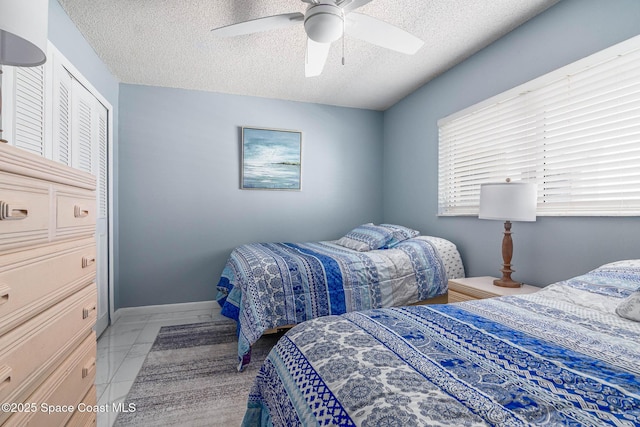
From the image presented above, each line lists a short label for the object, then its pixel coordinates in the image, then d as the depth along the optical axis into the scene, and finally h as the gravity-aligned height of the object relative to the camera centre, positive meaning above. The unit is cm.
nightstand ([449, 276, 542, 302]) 203 -52
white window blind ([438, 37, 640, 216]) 171 +52
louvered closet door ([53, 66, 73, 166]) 201 +65
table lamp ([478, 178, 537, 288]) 196 +5
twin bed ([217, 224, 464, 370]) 218 -53
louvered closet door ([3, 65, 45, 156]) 160 +56
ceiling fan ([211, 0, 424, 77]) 176 +115
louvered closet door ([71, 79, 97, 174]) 229 +66
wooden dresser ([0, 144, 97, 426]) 74 -24
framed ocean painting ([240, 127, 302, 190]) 366 +64
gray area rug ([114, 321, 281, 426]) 167 -111
